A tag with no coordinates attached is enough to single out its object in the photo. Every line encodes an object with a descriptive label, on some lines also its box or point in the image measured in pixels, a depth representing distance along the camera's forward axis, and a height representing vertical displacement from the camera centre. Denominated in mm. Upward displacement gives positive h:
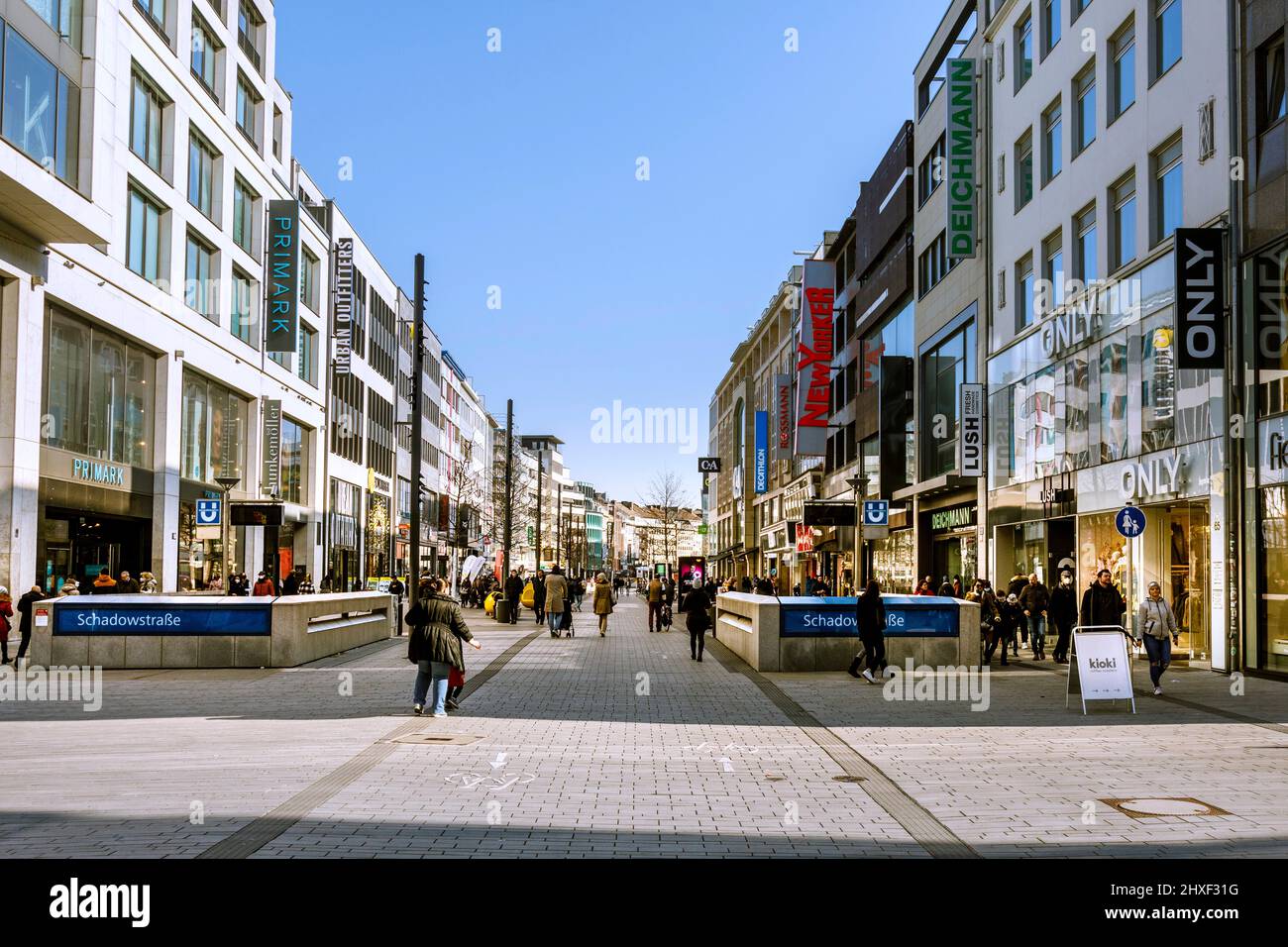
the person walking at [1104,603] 20828 -959
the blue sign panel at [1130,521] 19766 +340
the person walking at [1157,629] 17500 -1150
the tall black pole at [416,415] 26088 +2582
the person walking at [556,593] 32344 -1314
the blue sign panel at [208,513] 29141 +577
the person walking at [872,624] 19906 -1266
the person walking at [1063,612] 23594 -1253
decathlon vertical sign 79875 +5597
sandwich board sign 15523 -1457
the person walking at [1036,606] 25344 -1240
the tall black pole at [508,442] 44334 +3380
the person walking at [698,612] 24766 -1355
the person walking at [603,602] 34750 -1661
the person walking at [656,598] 37594 -1674
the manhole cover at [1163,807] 9023 -1865
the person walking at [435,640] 14500 -1123
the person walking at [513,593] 42000 -1720
